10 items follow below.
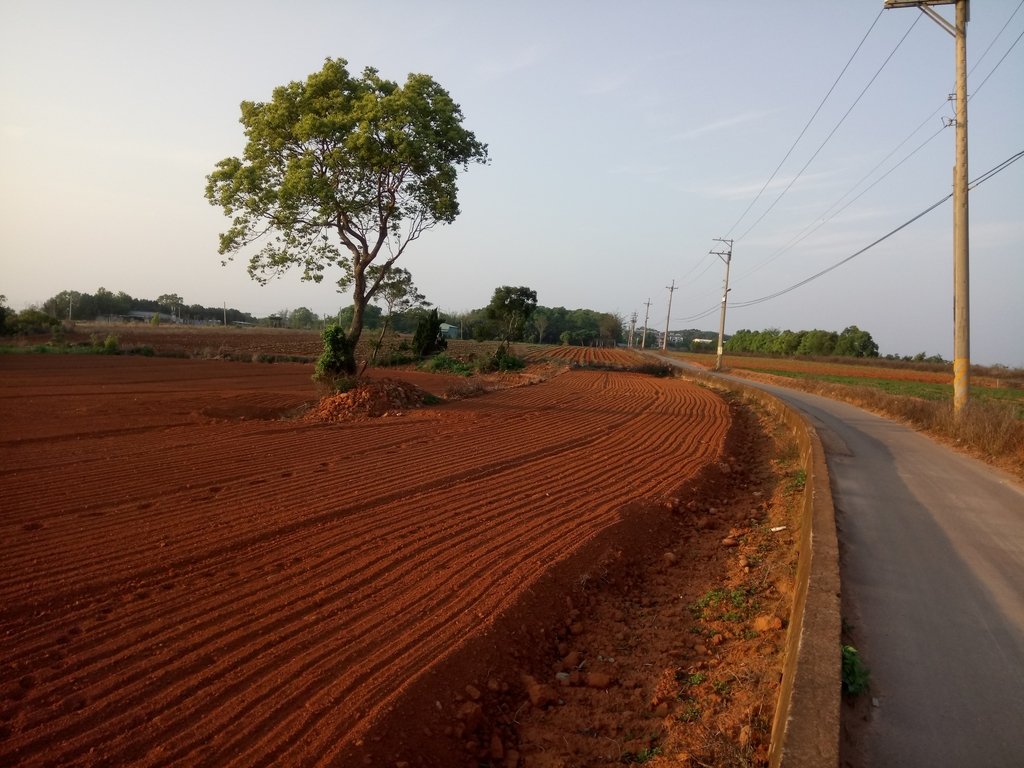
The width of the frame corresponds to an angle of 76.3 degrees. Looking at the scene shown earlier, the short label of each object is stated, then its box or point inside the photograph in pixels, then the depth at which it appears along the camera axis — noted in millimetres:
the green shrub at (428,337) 38031
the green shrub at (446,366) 32656
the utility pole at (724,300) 46594
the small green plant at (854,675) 3500
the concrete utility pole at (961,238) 13719
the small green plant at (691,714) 3585
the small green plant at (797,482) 9480
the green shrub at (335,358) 16297
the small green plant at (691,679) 4007
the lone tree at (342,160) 15461
